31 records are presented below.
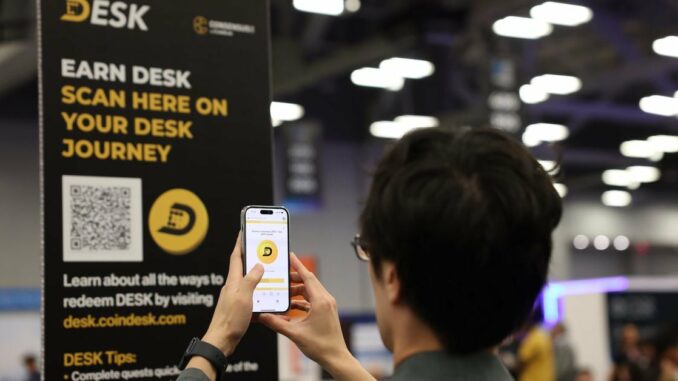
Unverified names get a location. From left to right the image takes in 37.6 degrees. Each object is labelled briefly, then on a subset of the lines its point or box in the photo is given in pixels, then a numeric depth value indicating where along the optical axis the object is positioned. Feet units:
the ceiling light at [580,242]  84.23
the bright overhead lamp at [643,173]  74.59
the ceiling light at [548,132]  56.65
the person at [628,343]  30.78
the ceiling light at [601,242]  86.66
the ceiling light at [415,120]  48.49
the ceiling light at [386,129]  54.49
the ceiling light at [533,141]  54.36
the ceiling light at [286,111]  50.37
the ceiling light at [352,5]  40.09
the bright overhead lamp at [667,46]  38.06
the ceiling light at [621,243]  87.35
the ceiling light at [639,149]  68.03
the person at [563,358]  31.09
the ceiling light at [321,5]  28.74
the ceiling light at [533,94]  45.92
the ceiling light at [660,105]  51.52
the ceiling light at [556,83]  43.60
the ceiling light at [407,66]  38.81
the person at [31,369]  41.15
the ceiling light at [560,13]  31.13
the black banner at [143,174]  7.60
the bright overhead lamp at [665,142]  65.26
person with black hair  3.94
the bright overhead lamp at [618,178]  75.97
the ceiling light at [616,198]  84.43
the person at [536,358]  29.84
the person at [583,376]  31.27
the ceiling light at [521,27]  32.40
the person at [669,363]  18.70
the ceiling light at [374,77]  44.49
